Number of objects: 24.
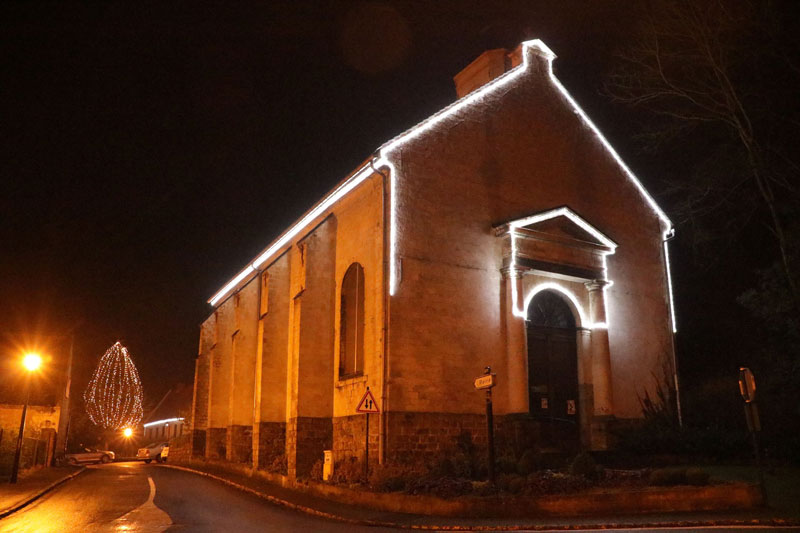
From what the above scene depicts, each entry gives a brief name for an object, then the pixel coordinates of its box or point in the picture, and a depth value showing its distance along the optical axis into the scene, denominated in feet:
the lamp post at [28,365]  69.82
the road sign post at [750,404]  39.22
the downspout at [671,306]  72.74
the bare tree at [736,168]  67.26
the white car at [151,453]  142.31
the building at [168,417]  186.19
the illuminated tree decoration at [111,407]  125.49
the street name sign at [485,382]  44.09
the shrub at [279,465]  67.47
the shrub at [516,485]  43.11
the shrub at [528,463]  48.25
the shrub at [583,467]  46.60
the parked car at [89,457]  129.56
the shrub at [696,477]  41.11
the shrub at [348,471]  54.54
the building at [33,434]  88.53
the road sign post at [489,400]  44.01
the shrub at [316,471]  59.88
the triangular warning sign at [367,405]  51.75
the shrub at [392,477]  47.70
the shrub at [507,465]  49.44
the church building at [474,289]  57.88
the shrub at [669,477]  42.37
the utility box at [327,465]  57.52
